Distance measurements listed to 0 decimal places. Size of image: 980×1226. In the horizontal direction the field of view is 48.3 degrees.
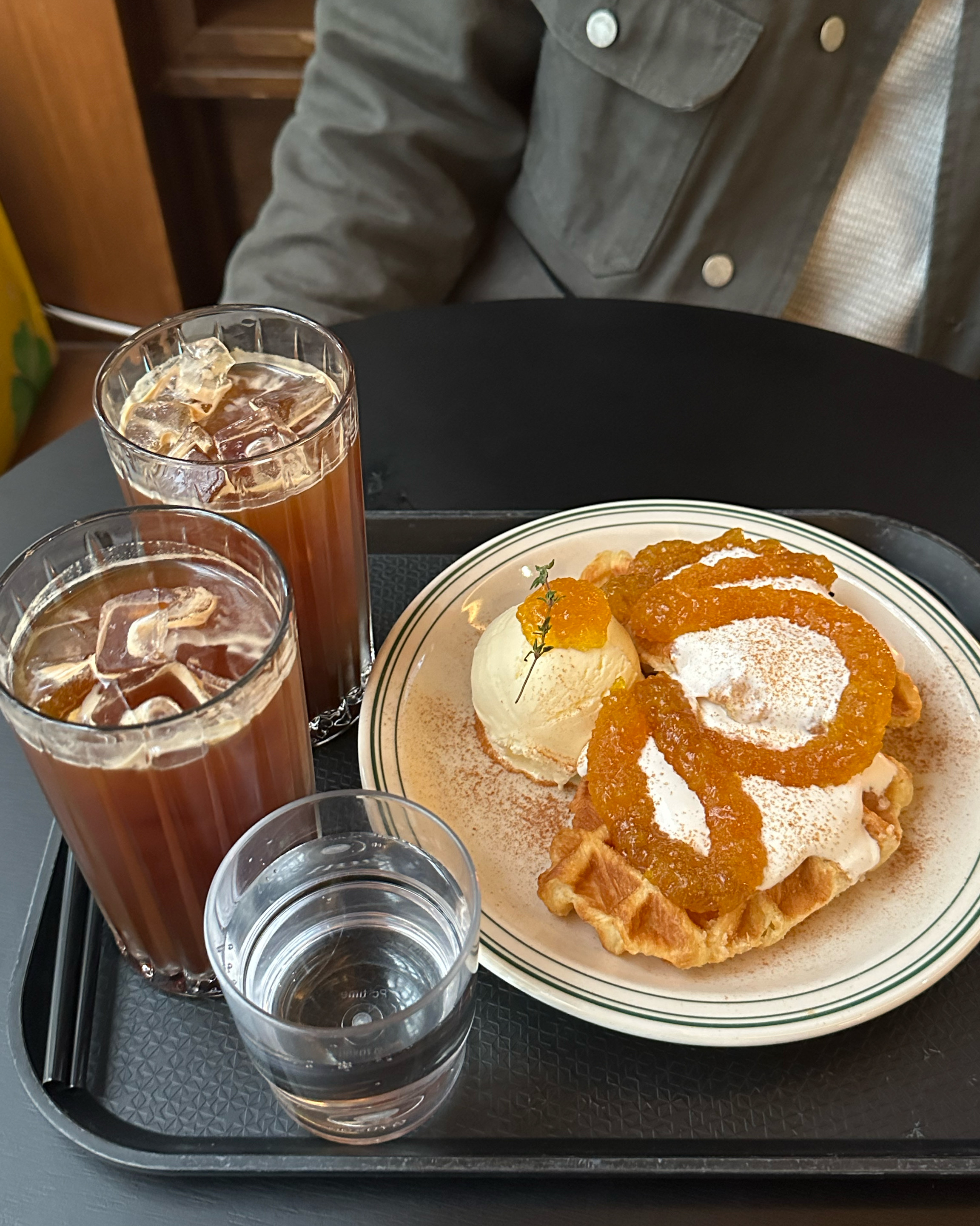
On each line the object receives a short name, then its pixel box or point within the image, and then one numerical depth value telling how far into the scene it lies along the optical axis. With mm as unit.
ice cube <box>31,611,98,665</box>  285
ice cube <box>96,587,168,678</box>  279
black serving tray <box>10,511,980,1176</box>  284
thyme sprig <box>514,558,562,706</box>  372
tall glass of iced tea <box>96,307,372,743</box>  329
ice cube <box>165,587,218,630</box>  289
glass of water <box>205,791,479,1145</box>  266
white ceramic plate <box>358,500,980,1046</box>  304
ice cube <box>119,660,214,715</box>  273
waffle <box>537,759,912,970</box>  320
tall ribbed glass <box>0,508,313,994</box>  268
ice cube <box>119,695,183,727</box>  268
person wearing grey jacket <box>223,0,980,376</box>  556
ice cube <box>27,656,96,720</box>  275
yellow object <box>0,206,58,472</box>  828
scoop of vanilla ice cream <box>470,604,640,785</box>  379
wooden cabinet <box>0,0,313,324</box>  824
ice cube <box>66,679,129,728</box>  270
